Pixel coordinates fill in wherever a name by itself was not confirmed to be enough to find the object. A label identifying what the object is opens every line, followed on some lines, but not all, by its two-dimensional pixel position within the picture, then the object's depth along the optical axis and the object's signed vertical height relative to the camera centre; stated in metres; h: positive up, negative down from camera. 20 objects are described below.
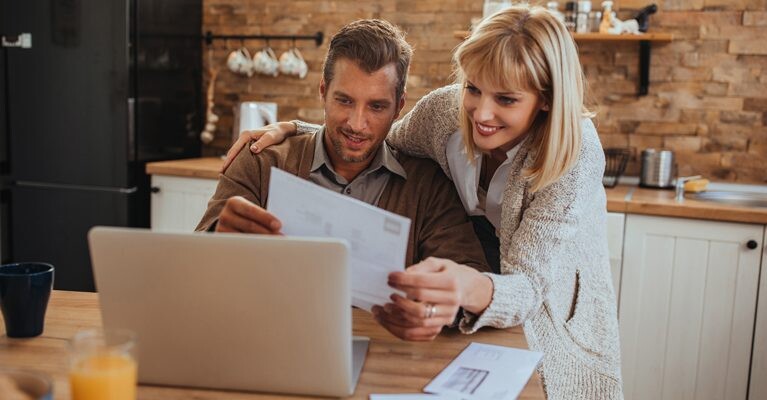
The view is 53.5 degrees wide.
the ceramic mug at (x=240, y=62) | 3.64 +0.09
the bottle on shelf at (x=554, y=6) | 3.13 +0.35
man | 1.72 -0.19
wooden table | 1.06 -0.43
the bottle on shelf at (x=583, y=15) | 3.10 +0.31
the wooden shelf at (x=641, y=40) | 3.00 +0.22
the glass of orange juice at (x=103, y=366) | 0.86 -0.33
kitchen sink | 2.89 -0.38
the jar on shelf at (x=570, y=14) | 3.15 +0.32
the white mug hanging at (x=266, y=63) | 3.61 +0.09
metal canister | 3.02 -0.29
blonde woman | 1.44 -0.22
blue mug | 1.23 -0.37
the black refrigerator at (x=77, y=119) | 3.23 -0.19
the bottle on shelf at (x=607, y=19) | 3.06 +0.29
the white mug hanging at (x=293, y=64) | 3.58 +0.09
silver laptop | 0.97 -0.30
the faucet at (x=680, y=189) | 2.74 -0.34
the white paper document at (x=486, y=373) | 1.08 -0.42
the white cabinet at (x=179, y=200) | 3.21 -0.52
